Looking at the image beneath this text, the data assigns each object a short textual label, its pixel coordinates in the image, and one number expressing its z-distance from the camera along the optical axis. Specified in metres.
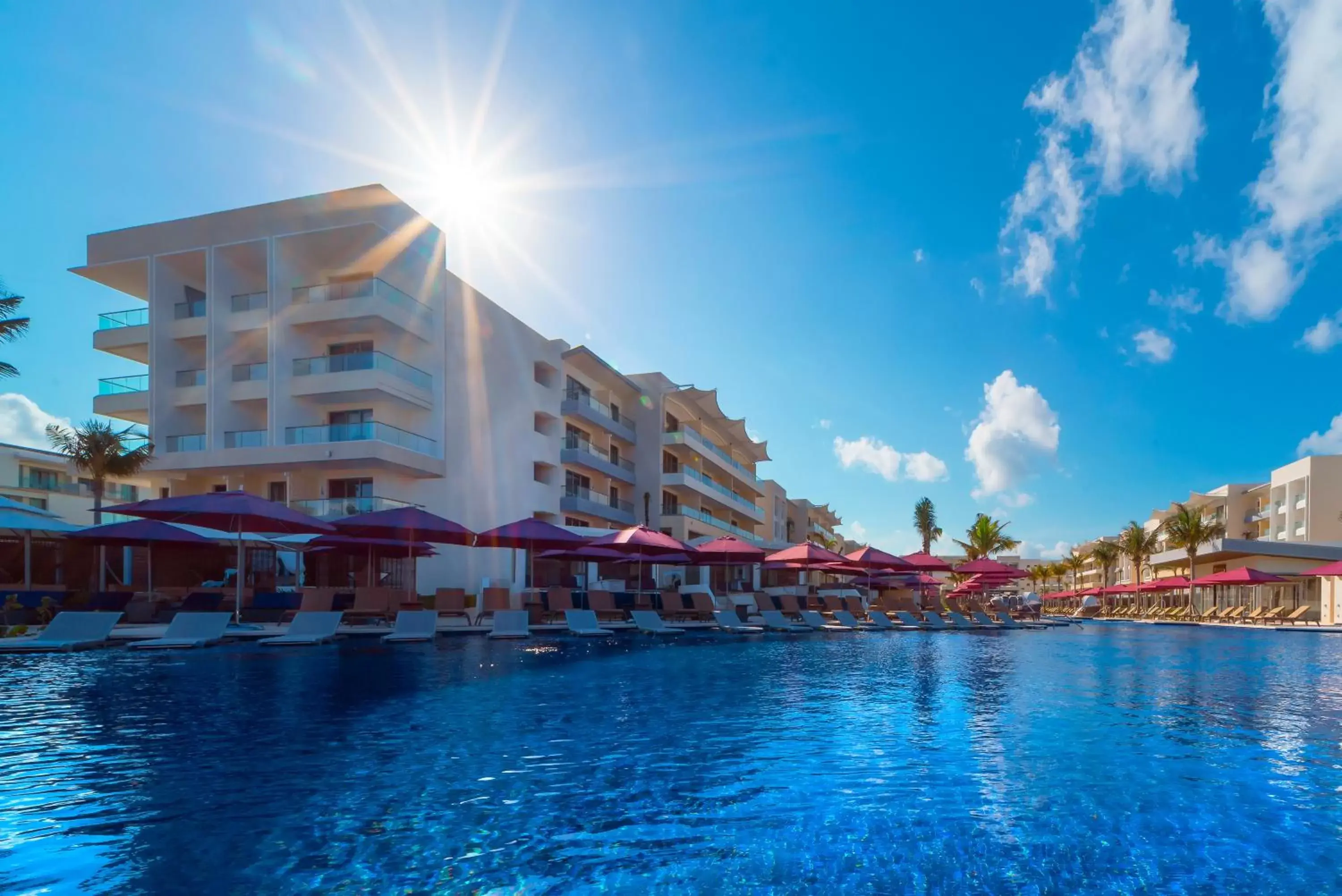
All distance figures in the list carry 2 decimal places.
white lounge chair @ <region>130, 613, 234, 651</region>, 13.35
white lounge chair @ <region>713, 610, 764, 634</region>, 21.00
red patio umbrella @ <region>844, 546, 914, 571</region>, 24.14
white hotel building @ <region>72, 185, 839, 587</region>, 28.34
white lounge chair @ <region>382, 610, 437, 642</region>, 15.26
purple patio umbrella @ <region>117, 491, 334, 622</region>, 14.54
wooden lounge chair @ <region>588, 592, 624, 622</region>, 21.59
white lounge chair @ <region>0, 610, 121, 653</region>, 12.86
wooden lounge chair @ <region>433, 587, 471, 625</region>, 20.67
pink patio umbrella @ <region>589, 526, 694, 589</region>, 20.23
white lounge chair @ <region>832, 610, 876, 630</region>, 23.42
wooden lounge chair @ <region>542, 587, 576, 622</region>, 20.94
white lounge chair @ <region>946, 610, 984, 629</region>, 25.75
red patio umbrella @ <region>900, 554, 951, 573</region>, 25.86
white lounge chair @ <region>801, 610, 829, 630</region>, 22.58
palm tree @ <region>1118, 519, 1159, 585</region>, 65.19
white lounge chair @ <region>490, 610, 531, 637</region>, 16.69
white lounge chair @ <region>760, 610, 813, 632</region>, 21.73
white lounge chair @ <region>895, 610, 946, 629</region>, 25.63
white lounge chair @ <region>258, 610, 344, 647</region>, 14.23
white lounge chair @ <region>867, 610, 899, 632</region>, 24.20
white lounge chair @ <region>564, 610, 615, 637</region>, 17.73
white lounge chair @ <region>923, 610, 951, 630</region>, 25.03
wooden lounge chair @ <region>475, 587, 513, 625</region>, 20.08
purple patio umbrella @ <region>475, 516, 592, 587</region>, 19.06
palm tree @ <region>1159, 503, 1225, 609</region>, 51.16
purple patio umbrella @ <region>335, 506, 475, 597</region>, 16.86
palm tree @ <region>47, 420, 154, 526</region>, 28.42
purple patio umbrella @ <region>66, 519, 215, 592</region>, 16.80
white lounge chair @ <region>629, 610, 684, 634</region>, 18.95
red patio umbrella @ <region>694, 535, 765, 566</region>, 22.95
